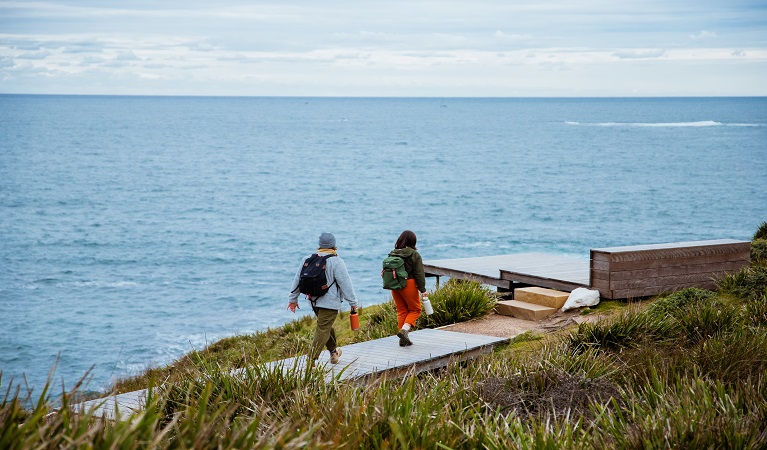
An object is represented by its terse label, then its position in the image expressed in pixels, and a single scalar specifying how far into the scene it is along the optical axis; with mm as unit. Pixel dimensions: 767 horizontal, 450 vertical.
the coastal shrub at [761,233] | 22250
